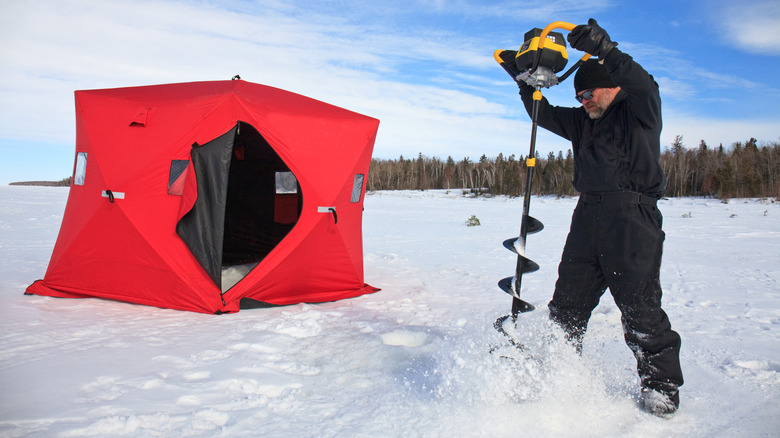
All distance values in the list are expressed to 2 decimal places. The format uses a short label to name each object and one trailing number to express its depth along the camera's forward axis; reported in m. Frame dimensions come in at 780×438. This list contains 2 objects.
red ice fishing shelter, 4.68
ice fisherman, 2.54
